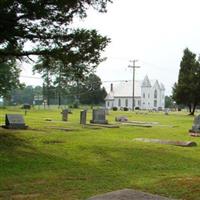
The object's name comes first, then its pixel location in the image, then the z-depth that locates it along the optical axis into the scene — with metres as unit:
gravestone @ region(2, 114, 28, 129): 23.56
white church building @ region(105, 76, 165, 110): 150.25
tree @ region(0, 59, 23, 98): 70.04
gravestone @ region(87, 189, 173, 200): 6.18
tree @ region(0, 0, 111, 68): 15.80
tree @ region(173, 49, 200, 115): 69.19
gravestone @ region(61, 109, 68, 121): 36.01
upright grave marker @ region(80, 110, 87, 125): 30.85
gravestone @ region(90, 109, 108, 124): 31.95
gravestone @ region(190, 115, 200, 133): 26.33
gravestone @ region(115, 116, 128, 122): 37.97
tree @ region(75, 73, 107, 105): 127.25
